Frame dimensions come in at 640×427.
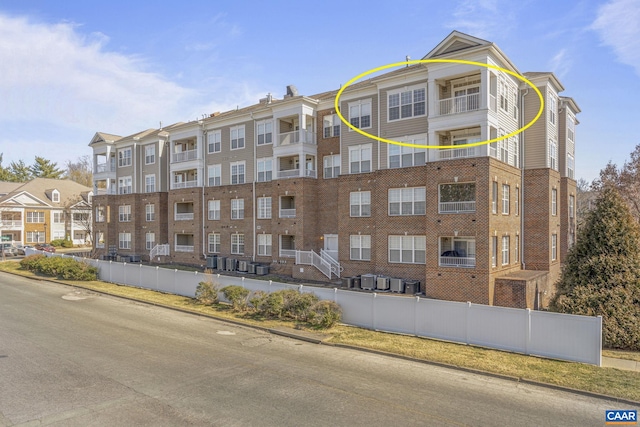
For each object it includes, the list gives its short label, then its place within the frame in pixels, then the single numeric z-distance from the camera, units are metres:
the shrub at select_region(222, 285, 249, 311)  19.61
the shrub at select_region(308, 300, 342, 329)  16.62
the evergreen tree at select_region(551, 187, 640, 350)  14.85
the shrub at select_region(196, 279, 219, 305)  21.43
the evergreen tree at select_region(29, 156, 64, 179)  87.50
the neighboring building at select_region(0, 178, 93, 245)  59.41
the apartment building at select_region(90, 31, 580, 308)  21.69
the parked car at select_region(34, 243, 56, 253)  53.47
